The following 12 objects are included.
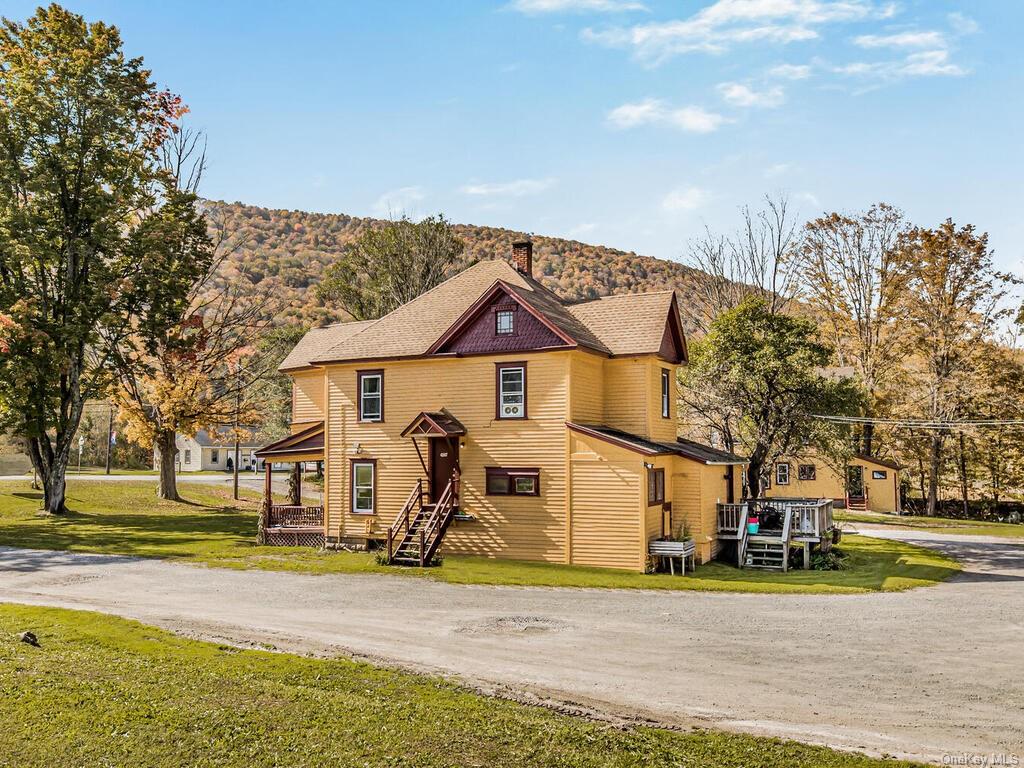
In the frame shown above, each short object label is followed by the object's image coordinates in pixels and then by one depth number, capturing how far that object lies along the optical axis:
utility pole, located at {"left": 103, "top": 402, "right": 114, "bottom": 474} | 63.36
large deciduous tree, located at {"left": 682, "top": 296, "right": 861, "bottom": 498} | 30.78
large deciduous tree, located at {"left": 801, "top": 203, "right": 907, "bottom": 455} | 52.03
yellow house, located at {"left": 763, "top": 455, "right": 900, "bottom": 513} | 50.38
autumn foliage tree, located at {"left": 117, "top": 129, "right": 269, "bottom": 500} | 37.06
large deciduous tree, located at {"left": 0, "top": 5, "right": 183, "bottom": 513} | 34.06
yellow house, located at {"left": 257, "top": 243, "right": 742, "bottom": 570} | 24.80
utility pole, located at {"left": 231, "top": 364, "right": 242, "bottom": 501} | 43.70
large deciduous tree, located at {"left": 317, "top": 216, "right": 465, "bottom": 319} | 50.00
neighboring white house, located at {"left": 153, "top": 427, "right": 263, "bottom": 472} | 85.44
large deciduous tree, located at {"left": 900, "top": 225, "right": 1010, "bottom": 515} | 48.88
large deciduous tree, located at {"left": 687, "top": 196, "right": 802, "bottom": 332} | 51.06
